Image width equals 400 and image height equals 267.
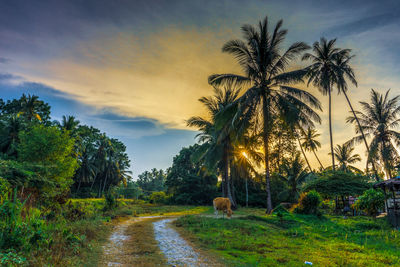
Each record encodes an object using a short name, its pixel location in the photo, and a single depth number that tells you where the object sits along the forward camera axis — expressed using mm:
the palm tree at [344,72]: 25938
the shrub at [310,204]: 16406
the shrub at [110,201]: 18031
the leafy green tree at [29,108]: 35469
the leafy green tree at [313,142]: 37906
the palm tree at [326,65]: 26342
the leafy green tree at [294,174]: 31688
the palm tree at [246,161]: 26045
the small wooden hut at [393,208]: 12945
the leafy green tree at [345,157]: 44778
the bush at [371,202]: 16003
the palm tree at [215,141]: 26312
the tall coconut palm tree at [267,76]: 17562
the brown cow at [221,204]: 15428
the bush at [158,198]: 40531
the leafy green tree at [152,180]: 95312
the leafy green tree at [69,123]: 37094
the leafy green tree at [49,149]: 20539
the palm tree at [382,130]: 26891
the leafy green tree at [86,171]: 45281
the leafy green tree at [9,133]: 28312
